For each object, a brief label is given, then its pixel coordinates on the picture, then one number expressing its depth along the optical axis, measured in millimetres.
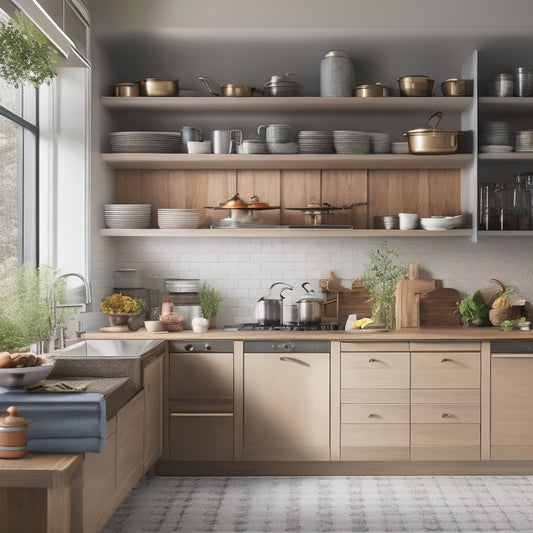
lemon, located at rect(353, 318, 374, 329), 5621
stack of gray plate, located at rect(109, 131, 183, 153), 5887
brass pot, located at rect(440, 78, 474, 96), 5855
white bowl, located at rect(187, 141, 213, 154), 5879
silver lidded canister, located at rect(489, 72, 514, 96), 5867
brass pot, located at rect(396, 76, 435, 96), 5832
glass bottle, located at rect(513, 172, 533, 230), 5988
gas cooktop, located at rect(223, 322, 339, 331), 5633
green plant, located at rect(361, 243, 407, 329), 5992
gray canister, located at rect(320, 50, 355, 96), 5832
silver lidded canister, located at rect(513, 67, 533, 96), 5836
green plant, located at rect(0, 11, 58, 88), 3891
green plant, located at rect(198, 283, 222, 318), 5992
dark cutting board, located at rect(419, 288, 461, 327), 6176
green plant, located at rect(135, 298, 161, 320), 5875
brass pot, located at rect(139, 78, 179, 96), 5859
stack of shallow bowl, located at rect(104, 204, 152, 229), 5887
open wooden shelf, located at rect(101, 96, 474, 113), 5793
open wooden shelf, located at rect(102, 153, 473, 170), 5812
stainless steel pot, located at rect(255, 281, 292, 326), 5832
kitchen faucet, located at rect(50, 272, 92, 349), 4273
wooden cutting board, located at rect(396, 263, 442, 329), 6031
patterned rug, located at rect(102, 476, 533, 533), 4406
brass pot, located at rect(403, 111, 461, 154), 5742
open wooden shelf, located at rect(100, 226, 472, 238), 5824
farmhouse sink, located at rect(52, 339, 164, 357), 5223
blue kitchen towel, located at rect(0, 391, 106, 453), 3188
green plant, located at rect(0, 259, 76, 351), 4418
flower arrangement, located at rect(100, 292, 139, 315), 5652
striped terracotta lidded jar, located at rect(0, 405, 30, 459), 3027
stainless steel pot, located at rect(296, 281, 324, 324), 5754
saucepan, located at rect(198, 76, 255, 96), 5816
